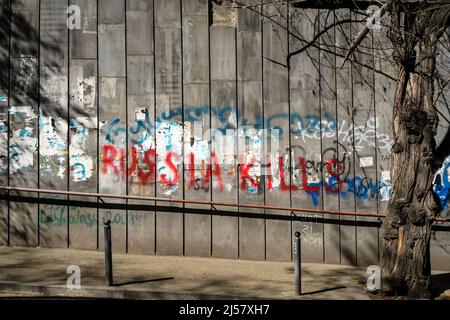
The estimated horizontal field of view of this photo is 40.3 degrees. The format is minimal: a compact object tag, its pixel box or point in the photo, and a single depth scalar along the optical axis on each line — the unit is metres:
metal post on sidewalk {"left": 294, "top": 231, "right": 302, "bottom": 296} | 8.68
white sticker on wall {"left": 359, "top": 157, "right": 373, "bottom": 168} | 11.41
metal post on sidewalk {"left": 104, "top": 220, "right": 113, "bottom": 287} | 8.66
